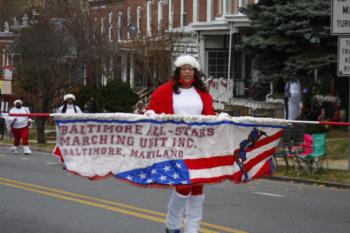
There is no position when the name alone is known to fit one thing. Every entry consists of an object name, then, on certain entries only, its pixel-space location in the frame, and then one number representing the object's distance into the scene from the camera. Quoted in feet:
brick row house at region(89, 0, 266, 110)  114.52
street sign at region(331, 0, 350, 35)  54.24
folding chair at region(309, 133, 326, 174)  55.42
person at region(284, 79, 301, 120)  85.10
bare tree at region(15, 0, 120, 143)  100.32
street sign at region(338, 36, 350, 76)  54.24
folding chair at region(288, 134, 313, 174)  56.13
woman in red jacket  25.44
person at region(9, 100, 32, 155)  75.31
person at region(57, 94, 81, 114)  60.39
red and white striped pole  26.70
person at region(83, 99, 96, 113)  96.67
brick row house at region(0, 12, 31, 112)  109.21
